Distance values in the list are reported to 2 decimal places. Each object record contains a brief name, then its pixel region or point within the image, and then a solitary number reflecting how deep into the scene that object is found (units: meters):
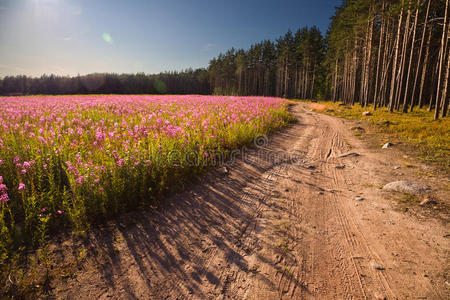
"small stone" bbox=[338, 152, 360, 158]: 6.69
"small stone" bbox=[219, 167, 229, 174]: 5.21
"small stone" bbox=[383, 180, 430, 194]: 4.19
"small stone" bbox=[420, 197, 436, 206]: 3.71
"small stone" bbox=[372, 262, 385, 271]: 2.36
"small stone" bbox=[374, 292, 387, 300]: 2.01
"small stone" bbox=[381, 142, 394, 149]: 7.62
